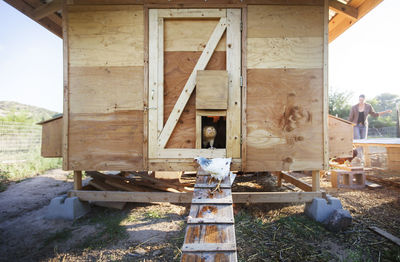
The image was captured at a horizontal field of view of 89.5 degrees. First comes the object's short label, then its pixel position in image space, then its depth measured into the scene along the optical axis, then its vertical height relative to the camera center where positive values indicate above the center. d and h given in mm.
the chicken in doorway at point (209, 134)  3493 -5
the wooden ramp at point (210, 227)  1430 -791
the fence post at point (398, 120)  8867 +655
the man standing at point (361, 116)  6989 +650
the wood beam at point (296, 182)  3775 -990
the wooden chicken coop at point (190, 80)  3279 +873
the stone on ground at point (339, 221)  3053 -1324
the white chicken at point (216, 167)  2566 -431
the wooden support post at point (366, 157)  7219 -806
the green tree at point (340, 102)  17016 +2783
